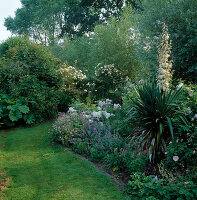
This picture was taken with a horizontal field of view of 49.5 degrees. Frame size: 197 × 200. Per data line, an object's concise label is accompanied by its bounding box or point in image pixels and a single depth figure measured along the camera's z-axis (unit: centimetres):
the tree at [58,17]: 2480
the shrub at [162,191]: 287
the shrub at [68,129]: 609
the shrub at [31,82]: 916
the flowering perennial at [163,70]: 450
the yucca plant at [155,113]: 432
